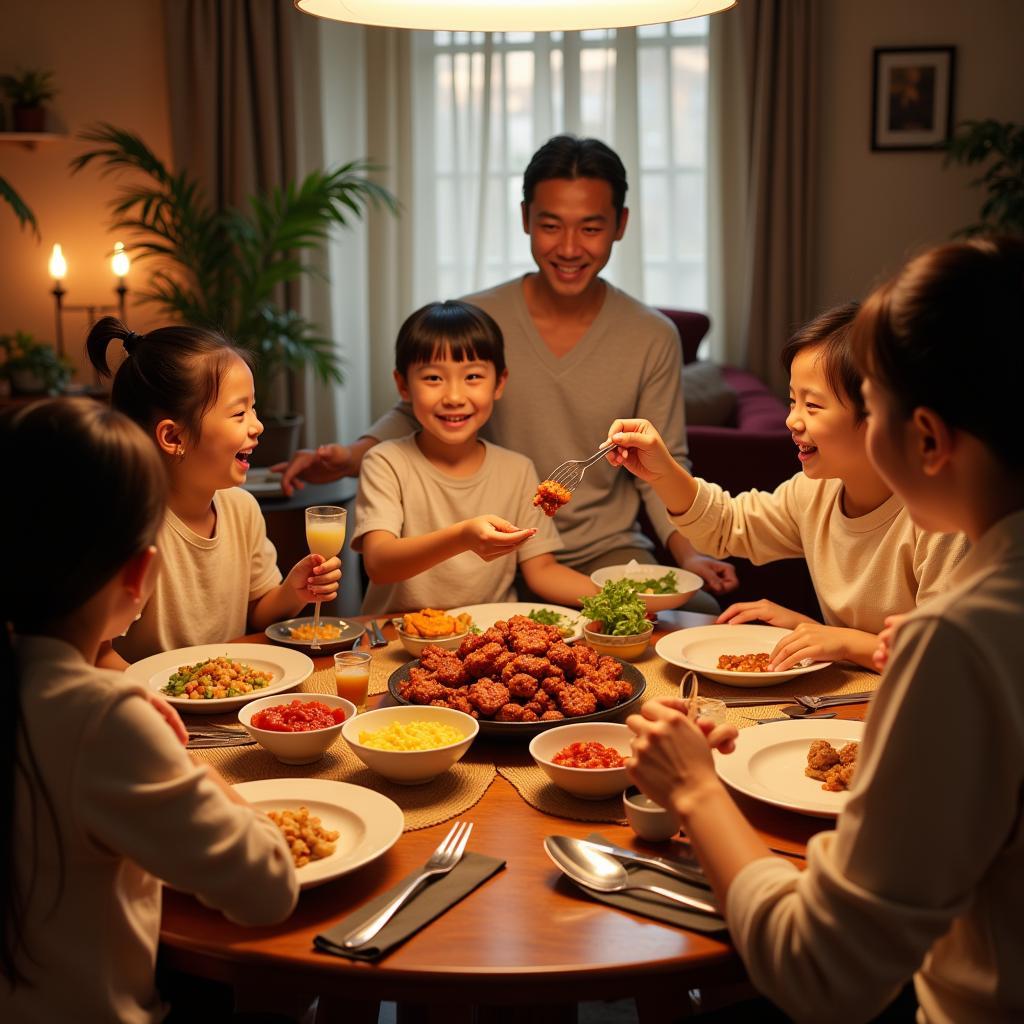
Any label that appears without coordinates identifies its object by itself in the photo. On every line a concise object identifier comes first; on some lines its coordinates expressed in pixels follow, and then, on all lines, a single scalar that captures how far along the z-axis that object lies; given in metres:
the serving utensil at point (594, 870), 1.30
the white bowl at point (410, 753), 1.56
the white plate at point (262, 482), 3.75
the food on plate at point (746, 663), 2.01
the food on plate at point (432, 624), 2.11
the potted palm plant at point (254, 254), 5.29
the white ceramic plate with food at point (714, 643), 2.11
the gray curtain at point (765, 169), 6.13
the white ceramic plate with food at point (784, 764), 1.47
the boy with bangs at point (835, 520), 2.04
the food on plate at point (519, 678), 1.75
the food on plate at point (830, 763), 1.56
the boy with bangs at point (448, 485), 2.70
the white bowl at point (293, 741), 1.62
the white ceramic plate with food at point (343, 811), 1.35
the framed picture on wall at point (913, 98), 6.23
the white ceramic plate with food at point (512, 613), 2.29
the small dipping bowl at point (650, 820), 1.42
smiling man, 3.09
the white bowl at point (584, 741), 1.52
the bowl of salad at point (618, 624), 2.11
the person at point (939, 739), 1.03
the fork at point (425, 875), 1.22
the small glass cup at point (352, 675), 1.85
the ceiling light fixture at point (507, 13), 2.04
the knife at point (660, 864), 1.34
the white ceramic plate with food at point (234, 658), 1.85
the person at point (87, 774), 1.13
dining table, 1.19
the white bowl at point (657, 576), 2.35
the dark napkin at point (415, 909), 1.21
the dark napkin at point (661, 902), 1.26
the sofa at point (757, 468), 4.25
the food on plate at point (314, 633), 2.23
